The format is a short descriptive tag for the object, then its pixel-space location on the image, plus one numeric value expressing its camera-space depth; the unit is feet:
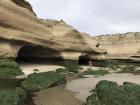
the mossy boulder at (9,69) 26.50
